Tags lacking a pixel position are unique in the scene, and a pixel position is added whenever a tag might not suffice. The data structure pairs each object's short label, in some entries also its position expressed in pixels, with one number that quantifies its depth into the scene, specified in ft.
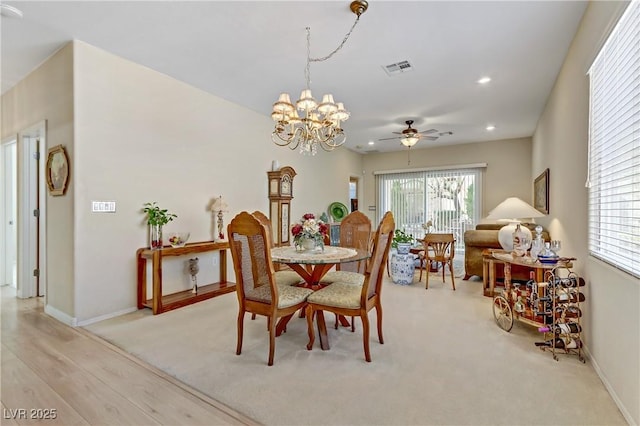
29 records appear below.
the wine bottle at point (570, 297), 7.84
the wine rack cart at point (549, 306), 7.82
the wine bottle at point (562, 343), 7.78
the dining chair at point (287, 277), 9.67
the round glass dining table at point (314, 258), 8.09
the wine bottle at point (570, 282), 7.79
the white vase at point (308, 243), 9.69
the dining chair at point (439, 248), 14.89
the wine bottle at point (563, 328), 7.77
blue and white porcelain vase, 15.44
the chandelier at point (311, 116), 9.14
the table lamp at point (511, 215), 11.76
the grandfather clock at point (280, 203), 16.99
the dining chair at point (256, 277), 7.31
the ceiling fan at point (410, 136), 16.57
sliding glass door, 23.79
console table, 10.76
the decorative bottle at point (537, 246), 9.73
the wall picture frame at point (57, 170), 9.96
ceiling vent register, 10.94
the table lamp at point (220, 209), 13.79
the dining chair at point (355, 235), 11.94
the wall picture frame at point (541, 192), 13.84
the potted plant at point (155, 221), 11.27
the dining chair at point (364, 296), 7.54
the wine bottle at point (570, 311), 7.80
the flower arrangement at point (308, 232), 9.65
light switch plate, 10.12
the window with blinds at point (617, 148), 5.50
